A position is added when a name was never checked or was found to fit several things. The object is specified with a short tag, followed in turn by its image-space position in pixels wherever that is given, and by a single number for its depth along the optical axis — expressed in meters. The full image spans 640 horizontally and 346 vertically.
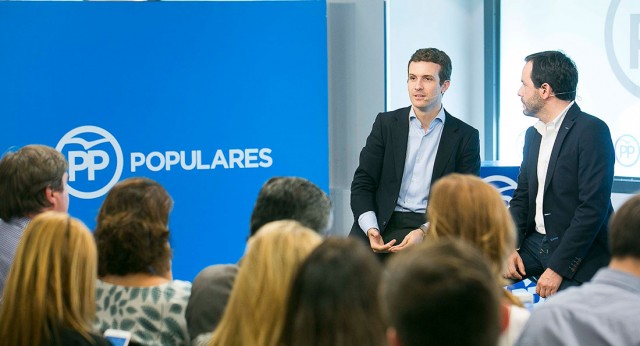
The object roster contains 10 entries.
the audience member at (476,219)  4.94
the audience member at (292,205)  5.40
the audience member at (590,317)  4.05
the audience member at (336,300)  3.14
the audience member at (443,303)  2.63
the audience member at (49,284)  3.93
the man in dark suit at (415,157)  8.63
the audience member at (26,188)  6.35
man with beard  7.91
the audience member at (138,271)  4.84
